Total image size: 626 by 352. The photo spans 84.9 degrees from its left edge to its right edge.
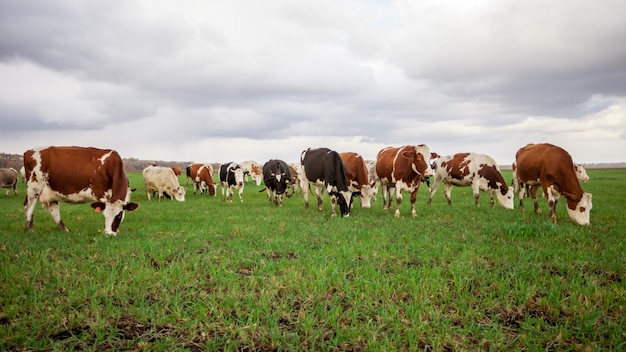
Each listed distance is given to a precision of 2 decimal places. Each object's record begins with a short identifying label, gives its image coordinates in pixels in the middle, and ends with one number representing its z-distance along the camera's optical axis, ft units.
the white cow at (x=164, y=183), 67.72
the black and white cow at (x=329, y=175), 39.81
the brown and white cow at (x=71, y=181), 28.43
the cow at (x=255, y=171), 119.75
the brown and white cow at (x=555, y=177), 32.09
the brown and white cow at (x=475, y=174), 49.52
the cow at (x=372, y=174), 63.22
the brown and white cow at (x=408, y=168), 40.91
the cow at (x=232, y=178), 67.77
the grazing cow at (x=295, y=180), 83.48
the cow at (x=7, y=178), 72.38
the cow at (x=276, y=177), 55.26
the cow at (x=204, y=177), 79.41
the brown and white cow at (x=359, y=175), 46.34
